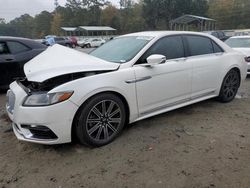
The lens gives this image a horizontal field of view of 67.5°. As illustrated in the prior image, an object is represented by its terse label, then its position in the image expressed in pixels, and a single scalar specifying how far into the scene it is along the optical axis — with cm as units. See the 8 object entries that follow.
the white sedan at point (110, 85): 230
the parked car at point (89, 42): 2696
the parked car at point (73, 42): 2555
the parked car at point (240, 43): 600
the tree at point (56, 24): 5867
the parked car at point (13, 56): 461
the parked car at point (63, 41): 2221
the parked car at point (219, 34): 1859
